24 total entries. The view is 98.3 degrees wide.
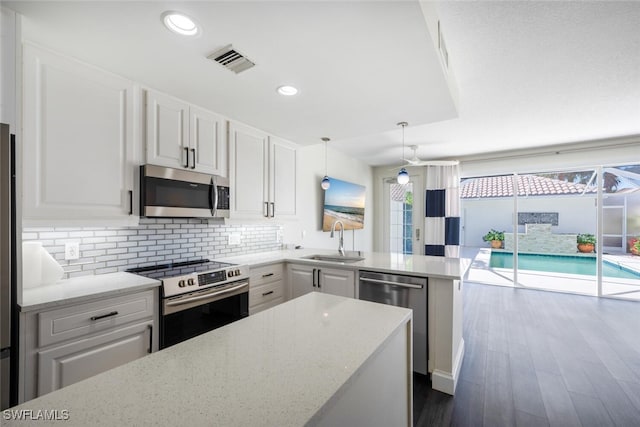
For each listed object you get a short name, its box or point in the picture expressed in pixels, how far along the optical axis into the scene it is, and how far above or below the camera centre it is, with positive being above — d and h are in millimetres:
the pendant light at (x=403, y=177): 3282 +440
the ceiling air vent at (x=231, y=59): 1609 +938
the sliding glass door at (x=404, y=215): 5785 -25
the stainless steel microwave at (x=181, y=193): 1960 +148
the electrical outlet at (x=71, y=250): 1824 -262
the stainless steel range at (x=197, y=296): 1842 -615
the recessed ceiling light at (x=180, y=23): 1327 +949
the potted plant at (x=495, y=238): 6424 -542
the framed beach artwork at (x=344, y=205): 4477 +156
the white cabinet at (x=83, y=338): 1328 -691
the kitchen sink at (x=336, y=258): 2852 -483
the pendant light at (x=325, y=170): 3236 +707
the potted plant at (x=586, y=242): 4983 -495
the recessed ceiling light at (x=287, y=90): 2039 +925
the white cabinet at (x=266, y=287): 2525 -716
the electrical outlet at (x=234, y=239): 3002 -285
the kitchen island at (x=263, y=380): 590 -437
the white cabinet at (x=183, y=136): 2039 +621
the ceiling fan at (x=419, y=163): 4013 +784
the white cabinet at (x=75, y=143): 1491 +414
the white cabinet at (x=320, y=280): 2525 -644
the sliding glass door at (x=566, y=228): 4469 -230
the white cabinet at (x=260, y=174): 2668 +416
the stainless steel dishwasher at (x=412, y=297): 2199 -689
